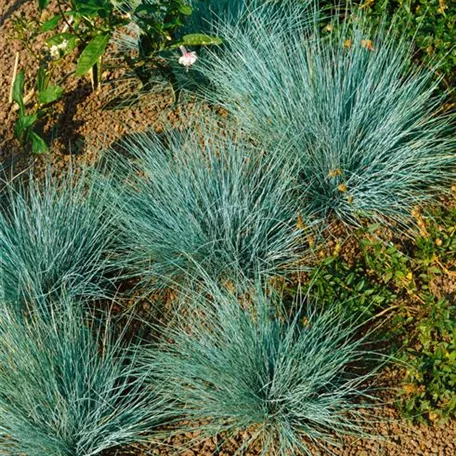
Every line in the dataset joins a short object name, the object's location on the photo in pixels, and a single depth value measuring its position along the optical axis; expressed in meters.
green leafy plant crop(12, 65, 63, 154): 4.56
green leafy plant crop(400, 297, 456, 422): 3.50
